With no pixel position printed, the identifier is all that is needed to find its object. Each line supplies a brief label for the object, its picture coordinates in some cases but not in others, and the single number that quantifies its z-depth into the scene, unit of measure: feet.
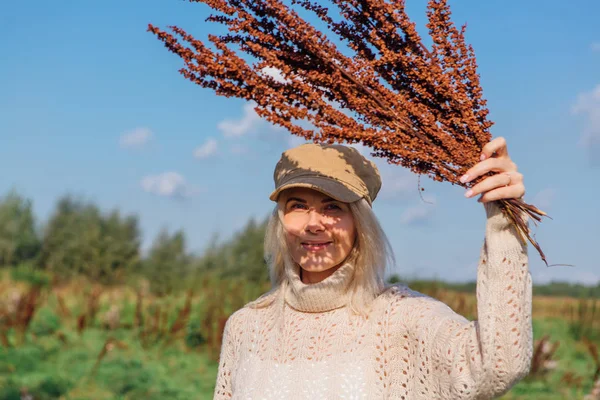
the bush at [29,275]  36.47
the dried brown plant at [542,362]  23.99
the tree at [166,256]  66.95
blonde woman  7.83
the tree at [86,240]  66.28
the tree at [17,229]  72.59
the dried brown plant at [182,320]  24.99
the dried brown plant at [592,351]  16.13
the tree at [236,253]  52.85
